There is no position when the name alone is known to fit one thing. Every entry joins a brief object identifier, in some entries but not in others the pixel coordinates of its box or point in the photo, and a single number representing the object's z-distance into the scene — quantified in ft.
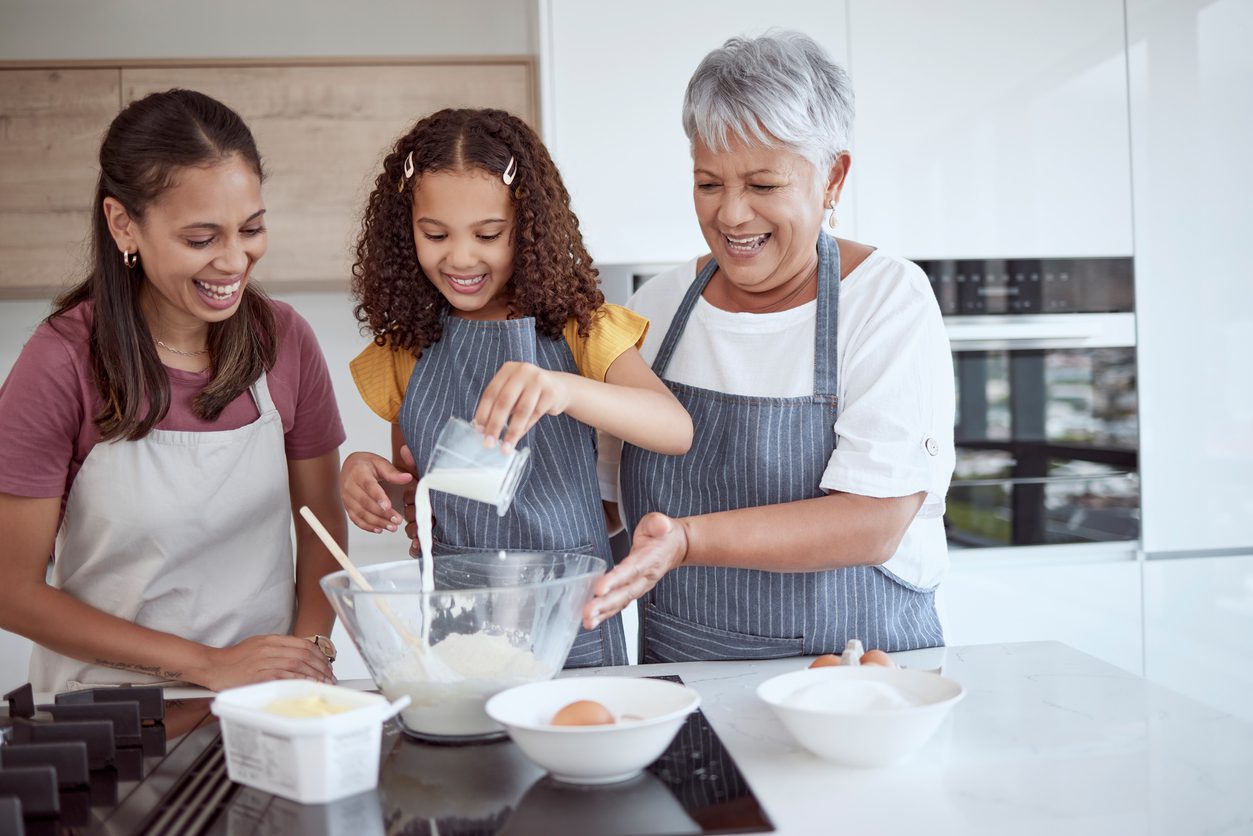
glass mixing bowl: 3.13
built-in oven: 8.75
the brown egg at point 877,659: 3.44
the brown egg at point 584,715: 2.85
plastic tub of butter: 2.73
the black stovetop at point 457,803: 2.64
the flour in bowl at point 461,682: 3.20
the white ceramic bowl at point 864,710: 2.87
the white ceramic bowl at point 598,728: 2.74
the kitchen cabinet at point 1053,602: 8.60
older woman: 4.21
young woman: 4.23
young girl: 4.38
